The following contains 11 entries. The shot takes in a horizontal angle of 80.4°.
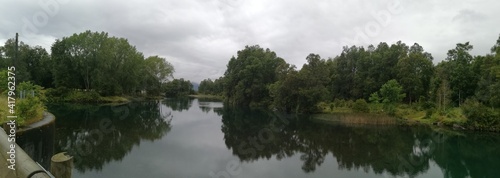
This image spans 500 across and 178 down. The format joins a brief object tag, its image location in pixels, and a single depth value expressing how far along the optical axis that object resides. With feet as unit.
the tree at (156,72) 246.88
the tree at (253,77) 206.49
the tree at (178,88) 348.81
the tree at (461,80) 136.87
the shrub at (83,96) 149.18
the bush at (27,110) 43.05
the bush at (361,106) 113.50
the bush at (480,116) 93.09
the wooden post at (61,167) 14.16
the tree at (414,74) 154.92
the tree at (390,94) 127.65
